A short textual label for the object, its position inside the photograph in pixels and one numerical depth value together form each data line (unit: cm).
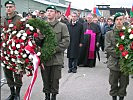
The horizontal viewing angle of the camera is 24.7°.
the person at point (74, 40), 982
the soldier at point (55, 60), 594
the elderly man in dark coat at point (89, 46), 1111
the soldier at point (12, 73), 618
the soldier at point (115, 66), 584
